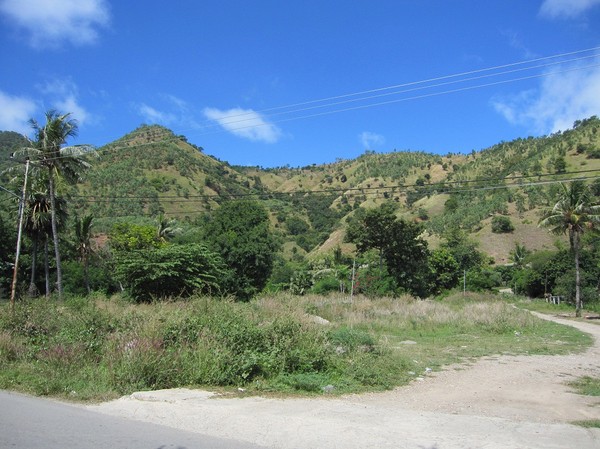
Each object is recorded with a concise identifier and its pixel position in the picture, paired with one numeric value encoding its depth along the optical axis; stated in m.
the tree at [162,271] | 30.28
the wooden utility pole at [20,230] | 22.20
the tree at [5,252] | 43.69
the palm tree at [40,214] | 33.67
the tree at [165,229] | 58.59
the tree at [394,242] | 47.09
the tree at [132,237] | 55.22
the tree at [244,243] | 42.53
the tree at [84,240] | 44.88
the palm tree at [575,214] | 35.28
